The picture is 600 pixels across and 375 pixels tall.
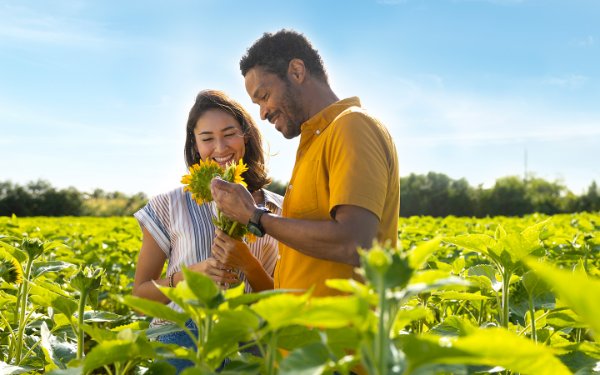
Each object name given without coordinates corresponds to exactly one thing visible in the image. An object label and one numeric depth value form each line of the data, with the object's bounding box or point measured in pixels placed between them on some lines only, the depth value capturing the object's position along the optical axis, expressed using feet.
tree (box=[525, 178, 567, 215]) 146.10
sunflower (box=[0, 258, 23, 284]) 8.00
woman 10.14
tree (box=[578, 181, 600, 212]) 144.05
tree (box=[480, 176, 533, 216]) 150.41
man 6.42
